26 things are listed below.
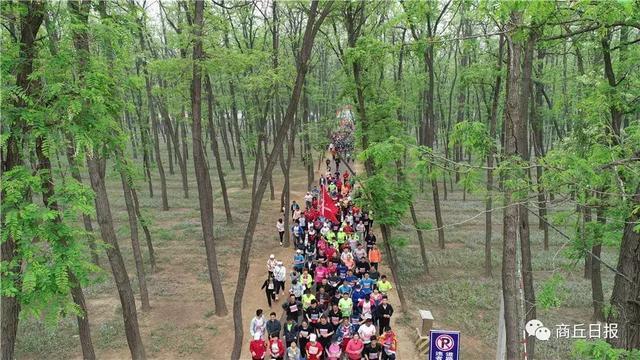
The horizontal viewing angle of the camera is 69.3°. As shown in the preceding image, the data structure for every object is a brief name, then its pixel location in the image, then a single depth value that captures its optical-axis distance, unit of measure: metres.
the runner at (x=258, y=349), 11.27
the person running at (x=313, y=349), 11.22
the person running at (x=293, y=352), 11.12
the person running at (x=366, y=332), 11.48
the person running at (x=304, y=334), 11.61
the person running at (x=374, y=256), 17.55
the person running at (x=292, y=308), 12.45
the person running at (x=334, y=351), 11.48
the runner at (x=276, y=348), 11.17
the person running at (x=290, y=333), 11.70
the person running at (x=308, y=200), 25.65
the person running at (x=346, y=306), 12.84
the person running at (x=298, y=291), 13.98
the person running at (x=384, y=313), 13.06
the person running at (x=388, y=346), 11.40
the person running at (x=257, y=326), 11.47
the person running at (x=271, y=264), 15.75
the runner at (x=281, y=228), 22.55
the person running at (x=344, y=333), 11.56
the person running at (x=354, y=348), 11.03
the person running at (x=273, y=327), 11.46
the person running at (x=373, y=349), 10.92
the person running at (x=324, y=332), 11.71
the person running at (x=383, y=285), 13.95
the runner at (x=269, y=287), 15.70
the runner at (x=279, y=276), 15.80
